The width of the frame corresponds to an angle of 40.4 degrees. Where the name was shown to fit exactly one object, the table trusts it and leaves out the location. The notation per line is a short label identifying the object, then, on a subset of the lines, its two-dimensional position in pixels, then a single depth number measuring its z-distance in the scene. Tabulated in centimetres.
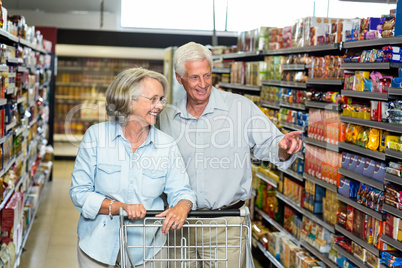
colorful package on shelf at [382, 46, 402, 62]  304
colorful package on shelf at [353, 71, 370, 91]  340
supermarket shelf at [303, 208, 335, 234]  394
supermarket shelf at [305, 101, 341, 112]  385
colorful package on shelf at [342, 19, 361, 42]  361
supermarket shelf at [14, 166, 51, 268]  496
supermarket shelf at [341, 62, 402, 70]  303
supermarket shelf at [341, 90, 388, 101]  312
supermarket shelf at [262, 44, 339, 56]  388
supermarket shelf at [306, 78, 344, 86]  380
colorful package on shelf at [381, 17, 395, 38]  311
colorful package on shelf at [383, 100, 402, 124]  298
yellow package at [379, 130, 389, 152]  320
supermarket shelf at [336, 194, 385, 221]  318
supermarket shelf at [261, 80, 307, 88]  452
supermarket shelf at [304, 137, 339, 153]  384
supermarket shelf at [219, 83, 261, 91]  577
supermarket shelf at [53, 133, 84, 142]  1245
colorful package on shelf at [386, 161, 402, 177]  297
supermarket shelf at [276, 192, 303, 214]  452
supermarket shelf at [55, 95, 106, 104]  1234
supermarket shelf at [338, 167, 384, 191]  318
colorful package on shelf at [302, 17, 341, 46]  405
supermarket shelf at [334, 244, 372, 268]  343
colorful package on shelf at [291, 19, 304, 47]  465
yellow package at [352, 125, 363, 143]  358
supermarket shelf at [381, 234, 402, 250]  297
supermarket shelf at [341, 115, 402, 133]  297
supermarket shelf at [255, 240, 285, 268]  480
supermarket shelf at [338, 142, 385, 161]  316
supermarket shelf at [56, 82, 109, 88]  1236
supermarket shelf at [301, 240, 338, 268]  392
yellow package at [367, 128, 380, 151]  330
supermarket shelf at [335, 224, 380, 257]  325
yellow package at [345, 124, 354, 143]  367
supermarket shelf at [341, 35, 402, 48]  299
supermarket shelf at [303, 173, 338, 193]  386
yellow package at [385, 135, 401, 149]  308
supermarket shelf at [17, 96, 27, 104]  518
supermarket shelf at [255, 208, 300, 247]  466
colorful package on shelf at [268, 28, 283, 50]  532
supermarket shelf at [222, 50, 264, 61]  576
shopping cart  238
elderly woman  251
